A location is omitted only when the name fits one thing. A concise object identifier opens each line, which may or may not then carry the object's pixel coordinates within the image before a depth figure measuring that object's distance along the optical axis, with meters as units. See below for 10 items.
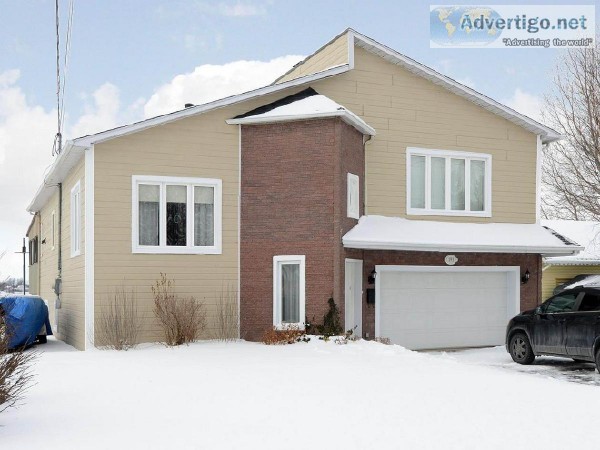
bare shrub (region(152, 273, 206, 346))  16.64
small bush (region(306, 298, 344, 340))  16.55
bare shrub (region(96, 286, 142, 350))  16.44
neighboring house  28.89
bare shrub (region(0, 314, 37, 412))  8.43
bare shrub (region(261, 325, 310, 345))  16.38
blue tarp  18.41
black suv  14.66
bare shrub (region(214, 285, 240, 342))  17.50
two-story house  17.08
